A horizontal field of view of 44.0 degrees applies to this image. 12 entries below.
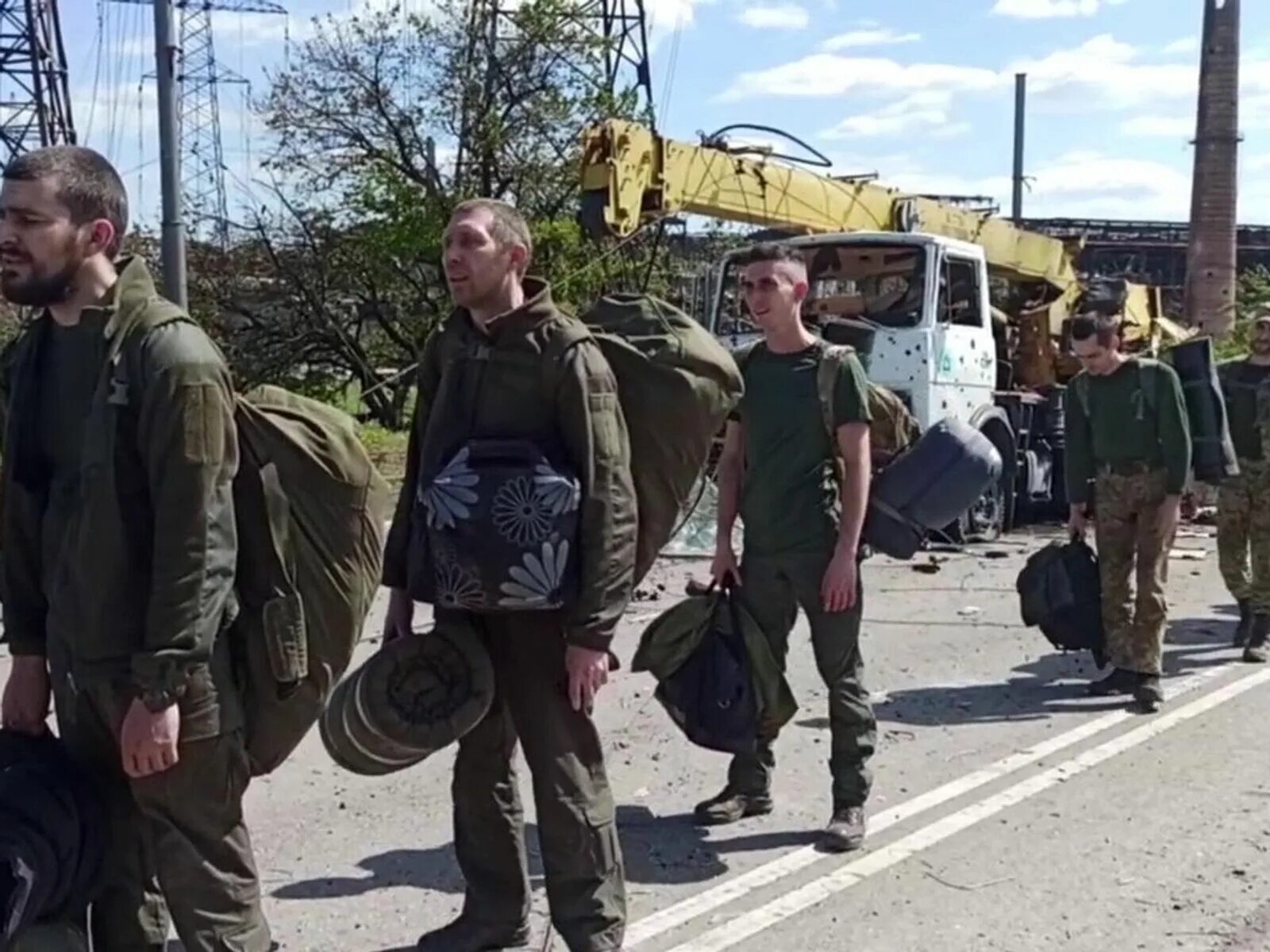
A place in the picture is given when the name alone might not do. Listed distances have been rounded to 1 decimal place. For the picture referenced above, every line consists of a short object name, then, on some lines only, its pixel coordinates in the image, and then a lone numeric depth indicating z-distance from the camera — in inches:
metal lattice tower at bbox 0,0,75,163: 1132.5
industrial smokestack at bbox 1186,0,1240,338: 978.7
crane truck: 469.7
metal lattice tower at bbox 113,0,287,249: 884.6
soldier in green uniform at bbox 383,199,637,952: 149.6
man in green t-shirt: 203.0
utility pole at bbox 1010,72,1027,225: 1454.2
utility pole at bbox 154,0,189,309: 413.7
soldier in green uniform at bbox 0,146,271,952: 123.0
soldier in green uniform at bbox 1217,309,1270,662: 342.3
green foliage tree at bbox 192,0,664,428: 813.9
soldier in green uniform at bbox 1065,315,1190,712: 284.0
